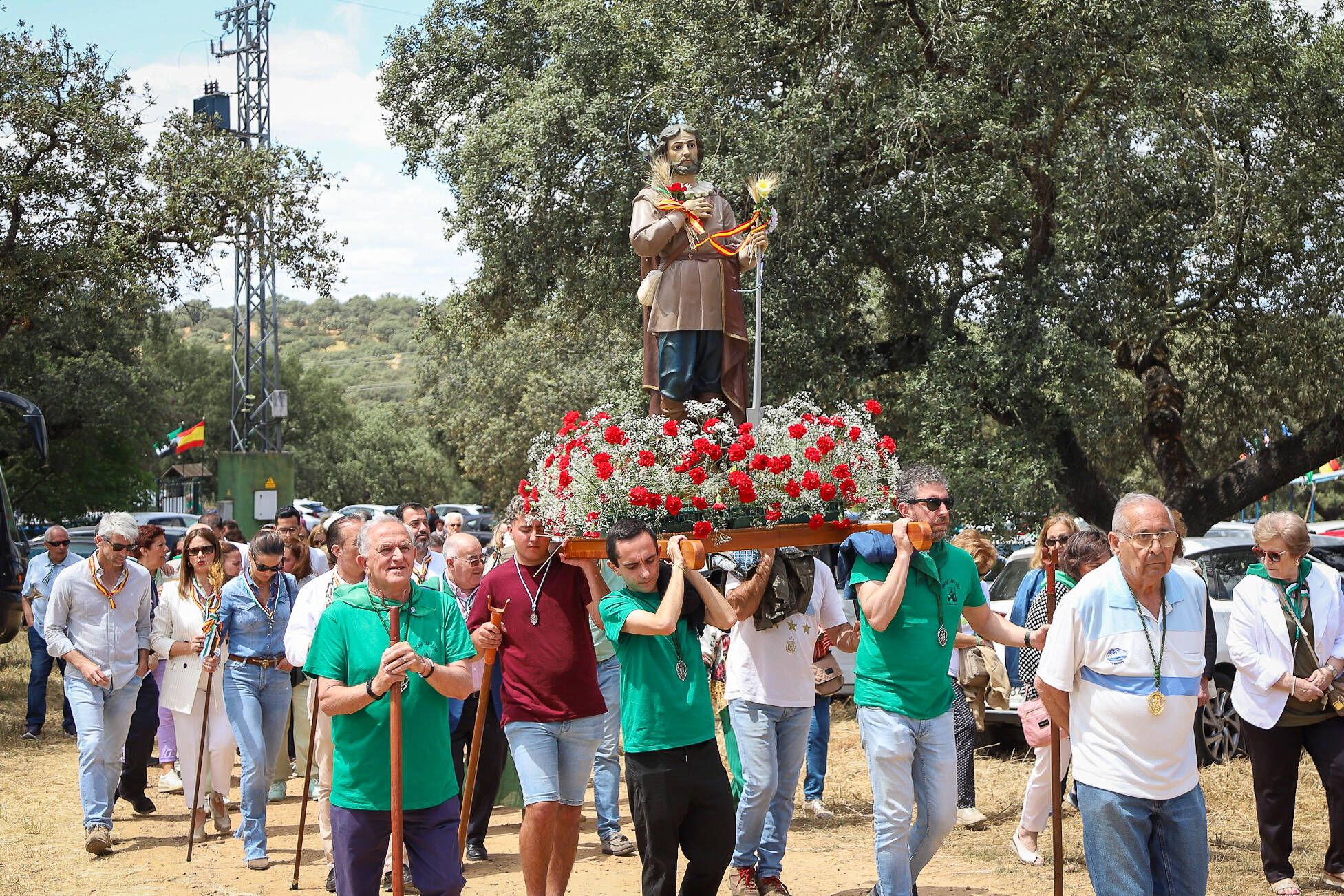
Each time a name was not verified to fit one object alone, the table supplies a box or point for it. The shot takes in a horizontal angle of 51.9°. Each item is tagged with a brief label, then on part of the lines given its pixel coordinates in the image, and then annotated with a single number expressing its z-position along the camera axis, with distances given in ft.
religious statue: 25.73
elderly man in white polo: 14.74
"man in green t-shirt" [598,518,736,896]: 18.13
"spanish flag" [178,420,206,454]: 116.26
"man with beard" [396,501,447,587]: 28.68
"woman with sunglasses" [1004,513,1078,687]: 25.17
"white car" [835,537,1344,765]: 32.58
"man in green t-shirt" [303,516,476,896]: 15.99
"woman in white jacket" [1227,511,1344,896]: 22.17
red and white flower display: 20.22
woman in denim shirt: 26.96
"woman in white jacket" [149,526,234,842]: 29.30
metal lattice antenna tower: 89.61
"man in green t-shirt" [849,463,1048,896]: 19.13
